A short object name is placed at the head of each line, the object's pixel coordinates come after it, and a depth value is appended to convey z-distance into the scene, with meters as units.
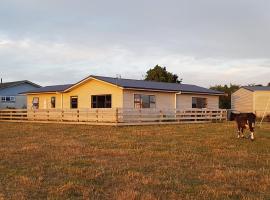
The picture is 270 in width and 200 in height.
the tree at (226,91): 38.22
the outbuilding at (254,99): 34.25
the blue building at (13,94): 38.22
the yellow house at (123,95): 23.52
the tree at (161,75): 42.38
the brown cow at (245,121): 12.49
